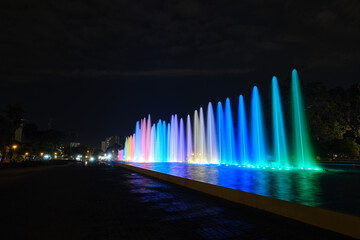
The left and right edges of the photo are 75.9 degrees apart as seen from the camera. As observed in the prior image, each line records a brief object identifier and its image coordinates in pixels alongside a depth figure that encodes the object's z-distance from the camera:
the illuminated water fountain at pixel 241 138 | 27.33
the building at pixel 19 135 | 78.19
